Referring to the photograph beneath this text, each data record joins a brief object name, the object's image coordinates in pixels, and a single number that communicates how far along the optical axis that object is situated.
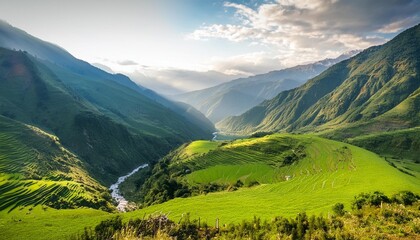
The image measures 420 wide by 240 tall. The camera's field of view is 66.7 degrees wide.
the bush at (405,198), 52.00
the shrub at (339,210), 52.09
